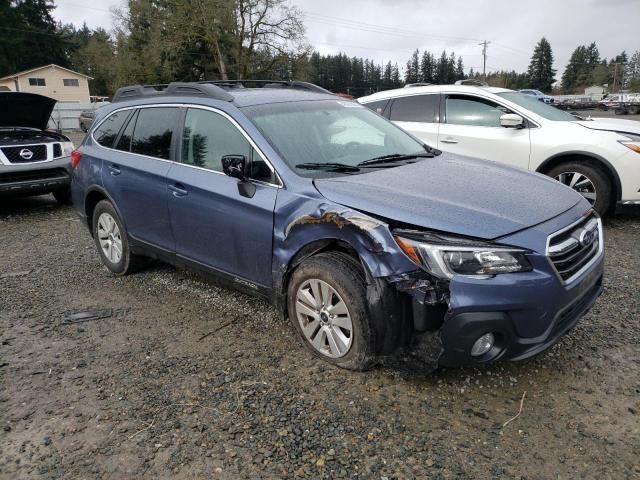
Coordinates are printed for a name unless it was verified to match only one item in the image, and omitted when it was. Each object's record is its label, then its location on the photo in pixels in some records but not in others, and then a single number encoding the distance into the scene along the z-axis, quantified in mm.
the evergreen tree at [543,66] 102938
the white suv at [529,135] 5812
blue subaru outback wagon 2578
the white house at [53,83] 53031
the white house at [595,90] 94638
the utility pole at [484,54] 76725
